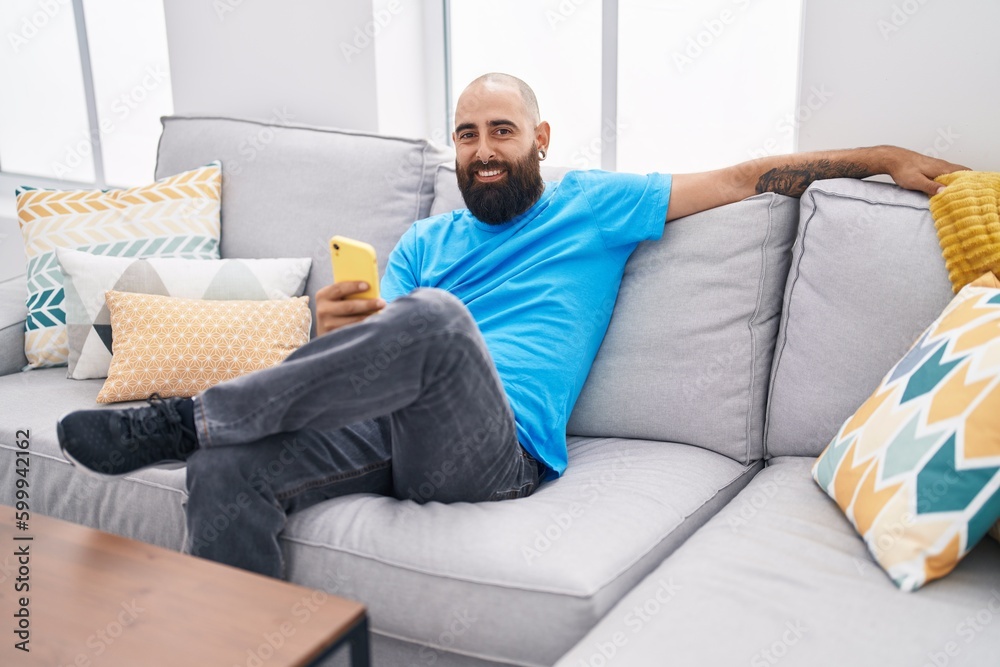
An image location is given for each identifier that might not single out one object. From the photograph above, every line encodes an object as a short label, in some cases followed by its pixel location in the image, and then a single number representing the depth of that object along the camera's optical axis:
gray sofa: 1.07
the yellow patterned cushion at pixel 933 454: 1.10
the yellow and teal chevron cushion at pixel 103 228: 2.17
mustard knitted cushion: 1.39
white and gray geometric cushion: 2.06
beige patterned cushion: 1.89
